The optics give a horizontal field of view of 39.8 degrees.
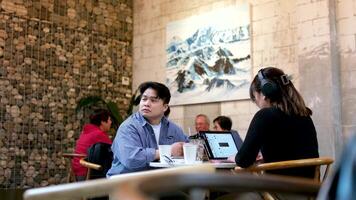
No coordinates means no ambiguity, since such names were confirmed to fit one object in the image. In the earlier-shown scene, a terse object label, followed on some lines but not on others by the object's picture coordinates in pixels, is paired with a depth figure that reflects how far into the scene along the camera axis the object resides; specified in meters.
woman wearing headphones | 2.67
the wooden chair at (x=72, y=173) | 5.08
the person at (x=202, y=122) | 6.48
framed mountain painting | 6.52
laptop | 3.03
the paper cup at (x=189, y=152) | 2.84
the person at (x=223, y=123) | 6.08
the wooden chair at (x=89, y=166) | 3.81
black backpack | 3.97
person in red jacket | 5.45
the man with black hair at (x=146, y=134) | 3.02
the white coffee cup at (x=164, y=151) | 2.96
